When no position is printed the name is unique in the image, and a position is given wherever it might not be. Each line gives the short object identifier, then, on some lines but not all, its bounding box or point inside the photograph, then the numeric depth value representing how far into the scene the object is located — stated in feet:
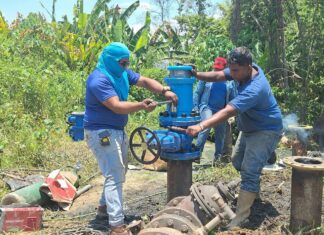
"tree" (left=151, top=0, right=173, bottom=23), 106.42
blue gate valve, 13.46
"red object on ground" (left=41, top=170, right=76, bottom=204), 17.10
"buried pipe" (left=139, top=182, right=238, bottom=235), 11.44
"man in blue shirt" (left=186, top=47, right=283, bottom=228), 13.65
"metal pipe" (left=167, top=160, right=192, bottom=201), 14.32
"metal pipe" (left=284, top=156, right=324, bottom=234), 13.46
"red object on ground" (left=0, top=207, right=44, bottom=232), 14.49
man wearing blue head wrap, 13.25
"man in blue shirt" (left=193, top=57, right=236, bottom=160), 22.31
